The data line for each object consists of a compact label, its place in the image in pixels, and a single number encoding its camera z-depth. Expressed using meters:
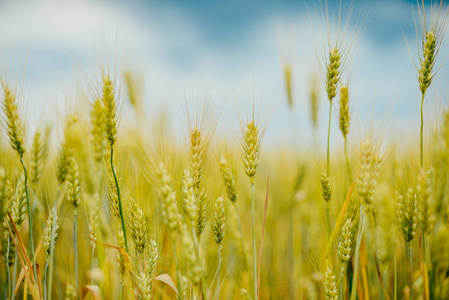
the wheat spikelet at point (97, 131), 0.86
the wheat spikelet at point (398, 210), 0.96
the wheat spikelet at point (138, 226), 0.93
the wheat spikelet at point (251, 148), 0.96
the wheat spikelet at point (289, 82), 1.29
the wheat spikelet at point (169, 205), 0.84
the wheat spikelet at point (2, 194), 0.88
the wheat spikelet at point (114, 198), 0.95
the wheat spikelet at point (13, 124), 0.93
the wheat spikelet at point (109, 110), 0.91
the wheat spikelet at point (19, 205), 0.96
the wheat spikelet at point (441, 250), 0.84
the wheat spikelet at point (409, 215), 0.96
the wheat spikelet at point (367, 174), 0.92
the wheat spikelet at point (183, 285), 0.88
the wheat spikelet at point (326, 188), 0.99
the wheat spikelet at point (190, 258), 0.83
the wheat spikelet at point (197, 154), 0.94
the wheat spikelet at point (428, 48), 1.01
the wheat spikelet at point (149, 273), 0.90
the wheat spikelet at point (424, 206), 0.86
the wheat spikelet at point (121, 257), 0.92
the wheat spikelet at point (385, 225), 0.88
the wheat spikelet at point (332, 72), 1.01
